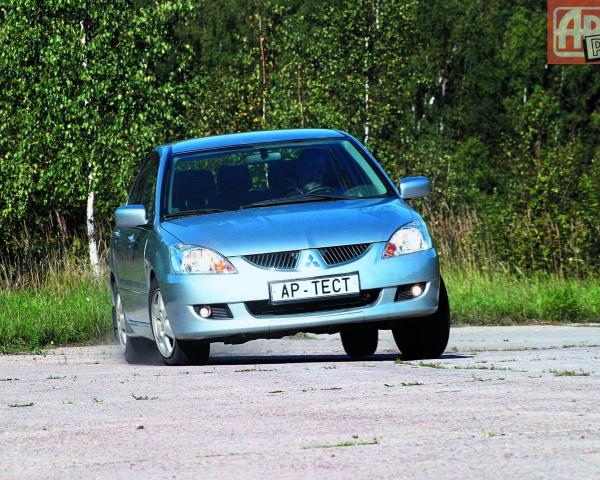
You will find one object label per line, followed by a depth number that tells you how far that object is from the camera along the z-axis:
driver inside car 20.44
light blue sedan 18.53
